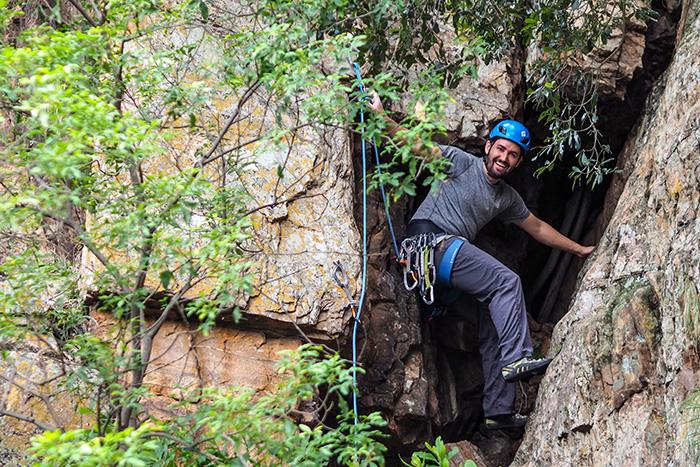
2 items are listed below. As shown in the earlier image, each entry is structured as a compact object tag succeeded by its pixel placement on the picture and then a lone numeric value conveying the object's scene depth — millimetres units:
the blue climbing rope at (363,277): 6213
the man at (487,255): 6168
